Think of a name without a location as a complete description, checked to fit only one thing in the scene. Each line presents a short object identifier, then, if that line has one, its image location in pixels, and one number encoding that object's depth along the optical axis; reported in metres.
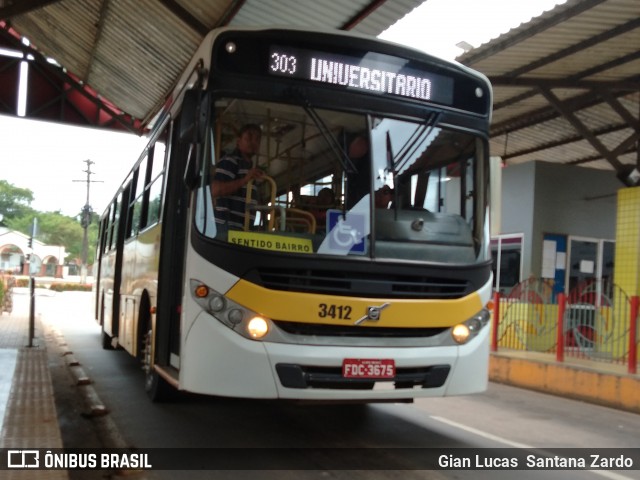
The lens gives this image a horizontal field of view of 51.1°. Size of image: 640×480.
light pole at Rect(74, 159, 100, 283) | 53.35
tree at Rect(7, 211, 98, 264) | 82.31
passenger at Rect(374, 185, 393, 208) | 5.09
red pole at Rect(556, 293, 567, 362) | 9.98
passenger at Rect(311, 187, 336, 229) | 5.05
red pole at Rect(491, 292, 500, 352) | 11.78
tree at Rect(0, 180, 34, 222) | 68.15
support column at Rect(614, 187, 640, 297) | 13.14
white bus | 4.75
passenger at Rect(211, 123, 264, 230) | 5.00
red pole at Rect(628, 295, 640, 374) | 8.72
